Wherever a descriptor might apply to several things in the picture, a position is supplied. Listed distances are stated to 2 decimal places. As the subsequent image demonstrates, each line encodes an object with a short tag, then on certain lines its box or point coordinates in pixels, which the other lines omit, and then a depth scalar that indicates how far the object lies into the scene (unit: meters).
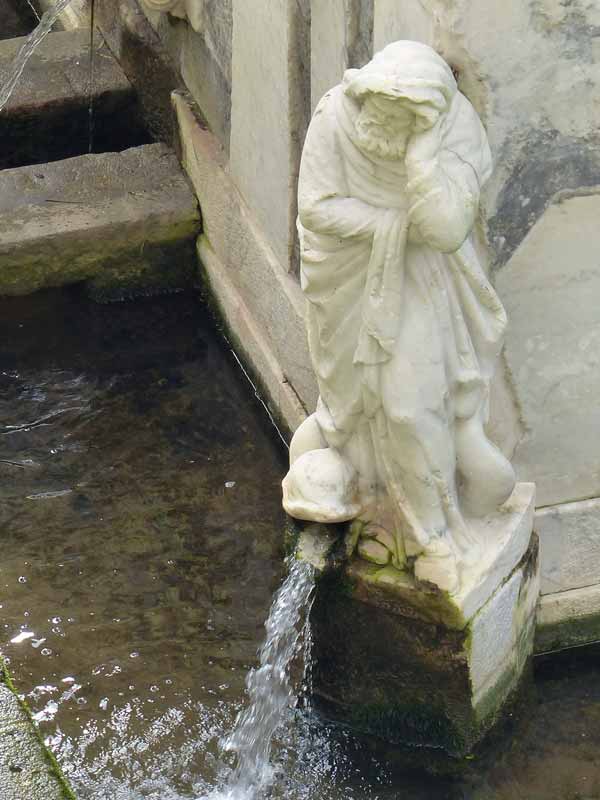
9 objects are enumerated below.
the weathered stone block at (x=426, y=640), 7.83
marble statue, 6.71
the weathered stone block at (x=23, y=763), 7.86
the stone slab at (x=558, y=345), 7.88
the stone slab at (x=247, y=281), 10.31
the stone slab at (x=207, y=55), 11.13
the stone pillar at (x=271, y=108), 9.64
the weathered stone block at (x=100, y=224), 11.72
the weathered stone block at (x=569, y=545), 8.69
